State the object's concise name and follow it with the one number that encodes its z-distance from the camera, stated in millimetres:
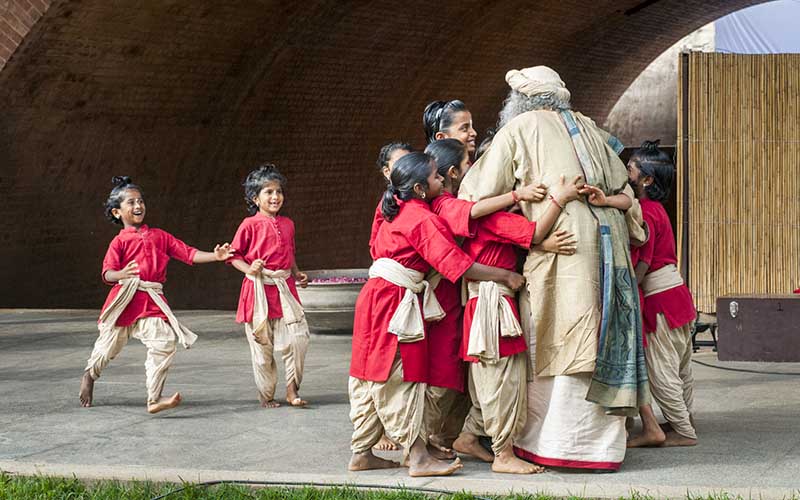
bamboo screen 8539
